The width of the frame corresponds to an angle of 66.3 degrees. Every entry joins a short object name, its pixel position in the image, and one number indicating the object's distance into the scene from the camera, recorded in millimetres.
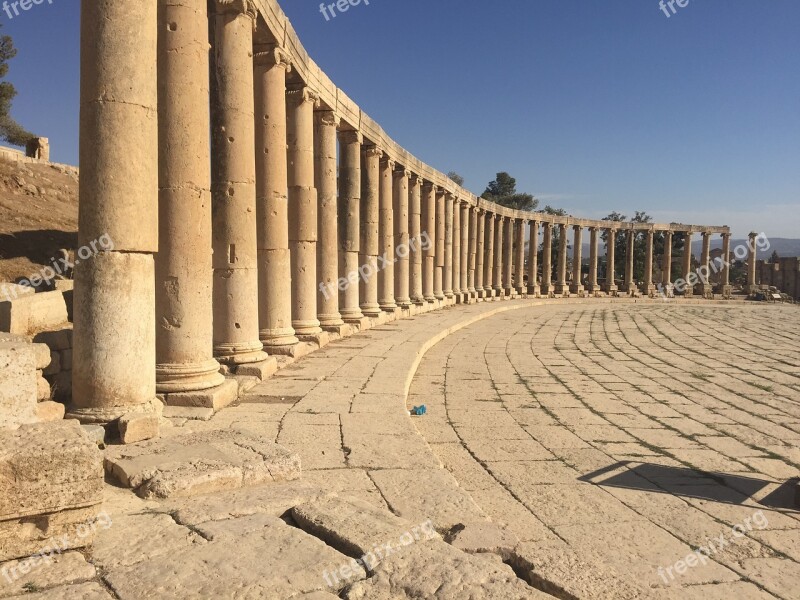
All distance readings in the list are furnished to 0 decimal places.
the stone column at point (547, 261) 38812
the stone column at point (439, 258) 25562
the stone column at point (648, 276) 41550
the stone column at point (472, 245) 31969
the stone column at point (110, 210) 5496
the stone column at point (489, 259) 34659
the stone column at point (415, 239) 22297
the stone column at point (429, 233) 23984
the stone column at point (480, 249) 33250
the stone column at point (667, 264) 42562
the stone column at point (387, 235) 18844
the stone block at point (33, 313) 7314
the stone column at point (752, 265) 45941
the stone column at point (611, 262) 41125
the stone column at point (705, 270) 43188
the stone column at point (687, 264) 43031
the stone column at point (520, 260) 37938
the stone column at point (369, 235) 17484
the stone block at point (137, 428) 5348
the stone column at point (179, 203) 6938
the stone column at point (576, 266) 40219
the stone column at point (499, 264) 35375
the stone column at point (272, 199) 10484
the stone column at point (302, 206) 12195
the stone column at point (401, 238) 20562
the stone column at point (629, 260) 41750
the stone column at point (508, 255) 36469
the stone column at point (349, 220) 15695
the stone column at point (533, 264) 36831
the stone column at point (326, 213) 13836
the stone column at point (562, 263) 39719
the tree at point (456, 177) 72469
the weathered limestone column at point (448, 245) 26953
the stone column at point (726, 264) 44688
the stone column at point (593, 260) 40594
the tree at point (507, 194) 69812
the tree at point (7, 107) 37281
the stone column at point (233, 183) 8781
